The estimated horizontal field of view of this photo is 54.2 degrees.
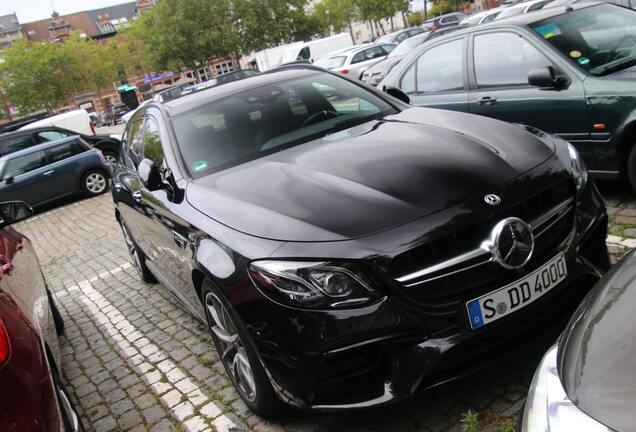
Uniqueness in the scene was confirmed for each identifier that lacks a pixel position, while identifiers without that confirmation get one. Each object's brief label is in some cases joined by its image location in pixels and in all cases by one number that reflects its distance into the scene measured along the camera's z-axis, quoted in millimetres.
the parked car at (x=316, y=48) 33344
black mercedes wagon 2578
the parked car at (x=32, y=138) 16359
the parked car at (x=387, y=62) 17250
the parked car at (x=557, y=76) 4812
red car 2211
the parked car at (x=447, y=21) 27866
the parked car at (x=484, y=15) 23111
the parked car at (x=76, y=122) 20797
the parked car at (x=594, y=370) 1482
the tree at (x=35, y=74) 62438
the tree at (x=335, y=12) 71062
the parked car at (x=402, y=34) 32531
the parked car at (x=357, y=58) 22172
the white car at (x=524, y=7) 17281
